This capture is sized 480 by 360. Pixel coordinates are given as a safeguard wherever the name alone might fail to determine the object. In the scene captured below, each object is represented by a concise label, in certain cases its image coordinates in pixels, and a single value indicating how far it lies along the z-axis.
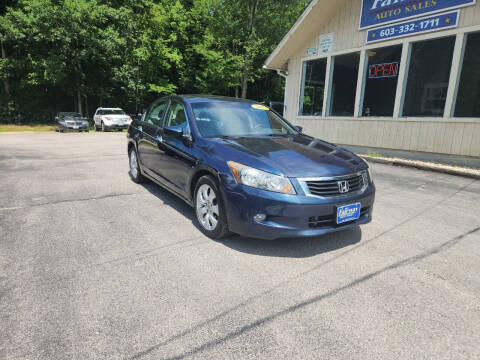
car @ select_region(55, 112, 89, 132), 22.61
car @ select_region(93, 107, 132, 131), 22.98
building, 8.88
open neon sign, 10.51
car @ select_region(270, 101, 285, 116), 20.31
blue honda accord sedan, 3.19
